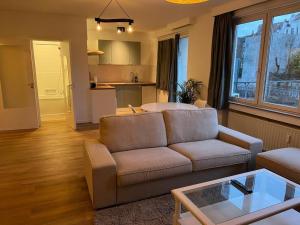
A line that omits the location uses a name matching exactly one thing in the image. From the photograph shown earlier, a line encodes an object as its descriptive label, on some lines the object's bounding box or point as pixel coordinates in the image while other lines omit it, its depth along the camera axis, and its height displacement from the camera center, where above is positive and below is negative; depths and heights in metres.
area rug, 2.02 -1.32
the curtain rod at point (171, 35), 5.46 +0.98
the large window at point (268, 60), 3.17 +0.21
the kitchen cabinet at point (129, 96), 6.92 -0.74
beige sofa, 2.15 -0.89
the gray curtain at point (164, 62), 6.00 +0.28
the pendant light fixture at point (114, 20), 3.54 +0.81
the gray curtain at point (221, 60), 4.03 +0.24
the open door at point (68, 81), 4.91 -0.22
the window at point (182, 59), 5.77 +0.35
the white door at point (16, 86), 4.70 -0.33
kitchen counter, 5.25 -0.38
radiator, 3.11 -0.88
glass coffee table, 1.53 -0.95
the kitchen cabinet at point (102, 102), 5.23 -0.72
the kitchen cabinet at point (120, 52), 6.75 +0.60
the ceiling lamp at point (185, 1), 1.89 +0.60
